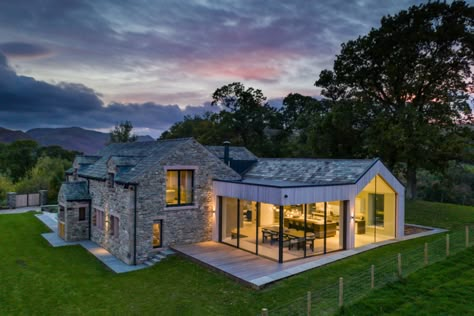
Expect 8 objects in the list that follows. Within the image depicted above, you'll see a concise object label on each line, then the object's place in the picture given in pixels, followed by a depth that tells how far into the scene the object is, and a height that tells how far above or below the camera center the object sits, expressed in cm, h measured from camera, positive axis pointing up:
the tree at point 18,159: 5091 -45
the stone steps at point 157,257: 1488 -475
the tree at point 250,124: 4672 +547
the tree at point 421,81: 2411 +681
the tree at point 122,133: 5497 +449
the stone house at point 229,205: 1447 -234
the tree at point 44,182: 3431 -276
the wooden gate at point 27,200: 3212 -444
